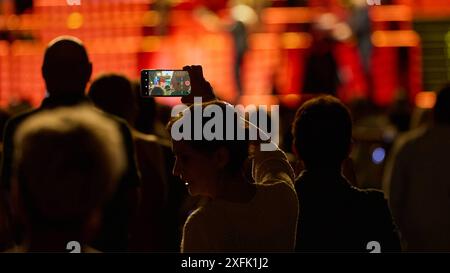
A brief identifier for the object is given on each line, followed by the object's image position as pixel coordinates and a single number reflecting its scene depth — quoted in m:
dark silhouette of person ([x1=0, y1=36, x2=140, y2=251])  7.80
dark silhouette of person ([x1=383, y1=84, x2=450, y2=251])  9.74
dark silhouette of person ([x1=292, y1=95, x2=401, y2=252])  6.51
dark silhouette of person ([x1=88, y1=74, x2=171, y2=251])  9.28
